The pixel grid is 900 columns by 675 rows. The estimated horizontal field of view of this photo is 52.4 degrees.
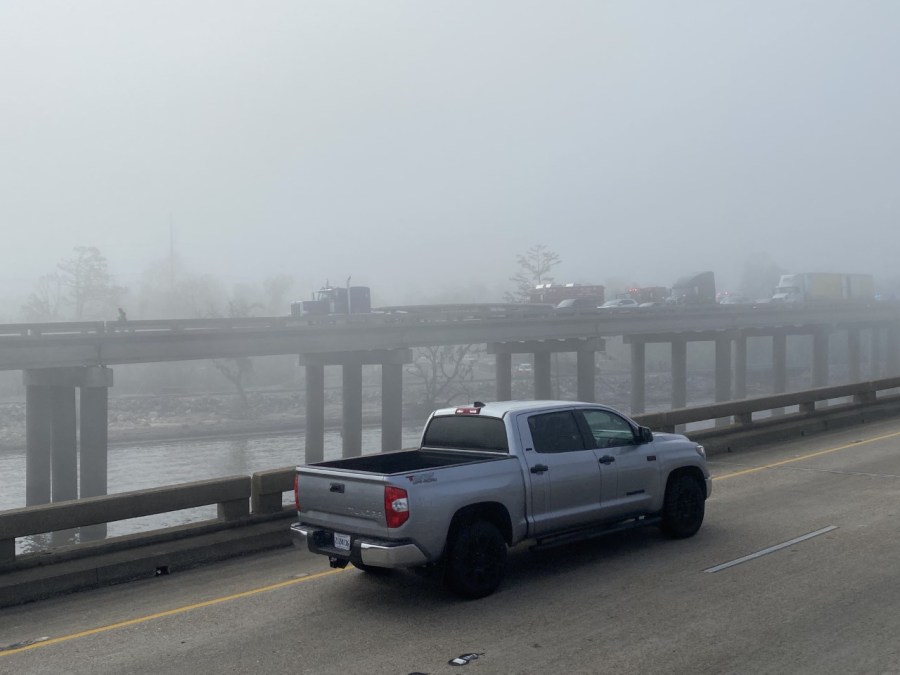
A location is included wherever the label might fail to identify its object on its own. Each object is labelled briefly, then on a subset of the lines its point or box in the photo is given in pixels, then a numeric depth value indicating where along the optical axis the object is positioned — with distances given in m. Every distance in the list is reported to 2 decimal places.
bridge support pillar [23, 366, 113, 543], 35.00
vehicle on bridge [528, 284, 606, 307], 62.00
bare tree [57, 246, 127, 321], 89.56
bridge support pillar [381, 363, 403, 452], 47.62
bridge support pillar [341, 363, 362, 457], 49.12
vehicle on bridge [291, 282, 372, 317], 47.03
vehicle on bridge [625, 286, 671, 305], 67.44
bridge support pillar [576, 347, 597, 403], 55.75
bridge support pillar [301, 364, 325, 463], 50.19
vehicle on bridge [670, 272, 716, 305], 65.25
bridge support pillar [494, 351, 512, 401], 55.06
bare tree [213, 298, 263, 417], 72.94
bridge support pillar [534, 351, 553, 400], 56.66
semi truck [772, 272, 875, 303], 72.31
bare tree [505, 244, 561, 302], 119.19
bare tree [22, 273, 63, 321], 89.19
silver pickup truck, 7.94
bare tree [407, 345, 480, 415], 75.62
